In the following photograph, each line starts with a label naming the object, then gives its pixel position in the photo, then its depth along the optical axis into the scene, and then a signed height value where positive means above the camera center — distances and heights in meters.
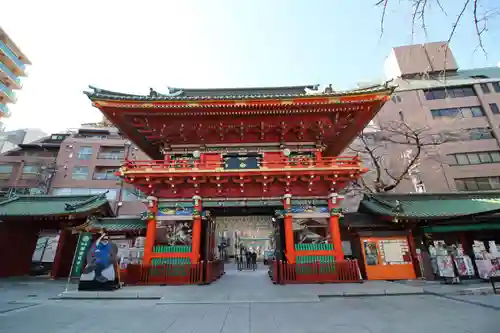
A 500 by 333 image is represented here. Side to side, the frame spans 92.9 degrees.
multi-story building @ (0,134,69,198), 31.22 +11.25
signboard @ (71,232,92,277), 12.50 +0.39
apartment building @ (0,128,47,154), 43.41 +22.48
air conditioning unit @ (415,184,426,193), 26.71 +7.17
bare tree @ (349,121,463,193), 28.12 +12.01
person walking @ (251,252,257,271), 21.87 -0.15
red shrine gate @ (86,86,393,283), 11.30 +4.68
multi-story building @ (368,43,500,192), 27.20 +15.17
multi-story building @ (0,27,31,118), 35.44 +28.77
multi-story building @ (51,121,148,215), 31.19 +12.34
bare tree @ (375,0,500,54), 3.05 +2.89
